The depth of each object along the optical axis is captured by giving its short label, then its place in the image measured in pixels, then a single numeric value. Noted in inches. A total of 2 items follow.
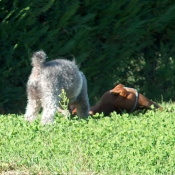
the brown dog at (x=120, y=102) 864.3
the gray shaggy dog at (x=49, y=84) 741.3
